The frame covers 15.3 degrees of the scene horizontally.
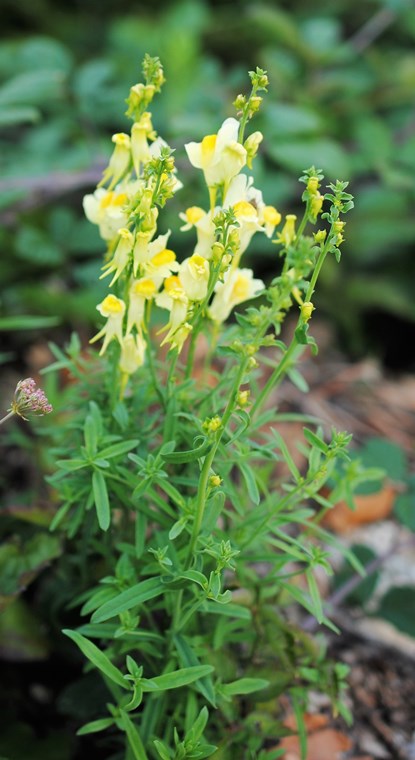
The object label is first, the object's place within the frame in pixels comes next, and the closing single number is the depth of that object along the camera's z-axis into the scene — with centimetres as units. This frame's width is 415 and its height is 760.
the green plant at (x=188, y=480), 68
